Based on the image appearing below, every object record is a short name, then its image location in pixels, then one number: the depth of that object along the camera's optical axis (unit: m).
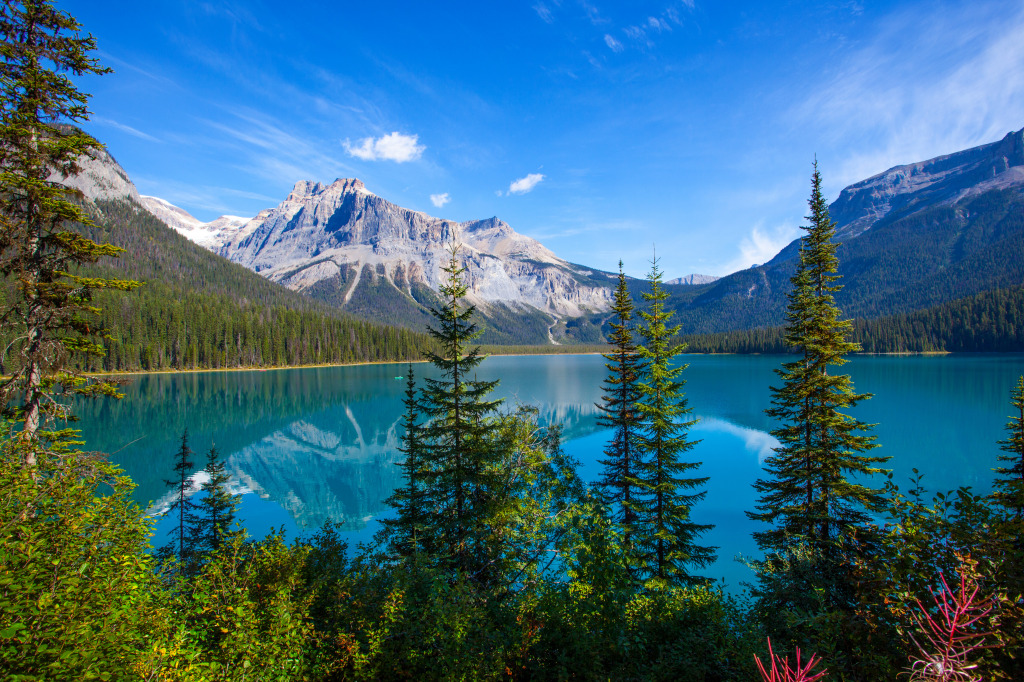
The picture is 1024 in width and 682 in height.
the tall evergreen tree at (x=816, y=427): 14.60
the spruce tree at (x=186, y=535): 15.32
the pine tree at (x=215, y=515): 16.95
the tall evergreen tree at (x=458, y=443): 14.52
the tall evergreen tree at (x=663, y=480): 15.72
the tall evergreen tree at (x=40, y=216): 11.09
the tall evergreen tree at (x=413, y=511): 15.52
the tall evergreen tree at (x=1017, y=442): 12.00
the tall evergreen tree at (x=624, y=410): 17.70
